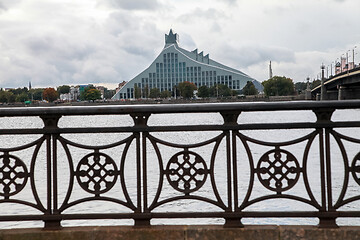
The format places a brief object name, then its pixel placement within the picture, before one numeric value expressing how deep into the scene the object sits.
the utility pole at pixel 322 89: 92.29
